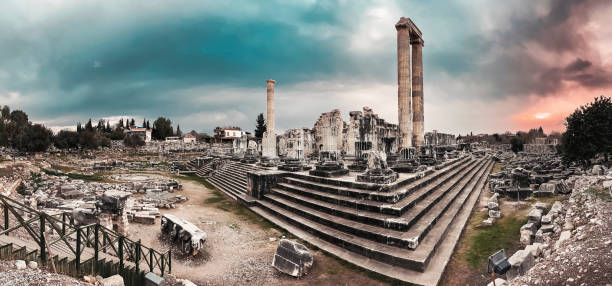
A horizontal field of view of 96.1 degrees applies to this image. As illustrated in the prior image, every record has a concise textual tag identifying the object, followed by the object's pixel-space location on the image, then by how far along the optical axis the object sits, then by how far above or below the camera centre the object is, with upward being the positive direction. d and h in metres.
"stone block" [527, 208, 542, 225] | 7.35 -1.97
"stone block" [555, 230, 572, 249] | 5.28 -1.83
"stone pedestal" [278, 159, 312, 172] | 12.52 -0.98
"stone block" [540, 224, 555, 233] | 6.58 -2.04
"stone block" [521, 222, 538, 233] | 6.82 -2.08
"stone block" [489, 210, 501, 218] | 8.57 -2.19
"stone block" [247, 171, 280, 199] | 11.34 -1.53
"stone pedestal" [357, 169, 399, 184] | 8.33 -0.99
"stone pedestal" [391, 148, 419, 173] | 11.32 -0.76
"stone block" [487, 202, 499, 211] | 9.29 -2.10
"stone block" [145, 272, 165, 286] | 4.46 -2.21
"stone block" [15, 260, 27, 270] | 3.39 -1.48
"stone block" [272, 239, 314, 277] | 5.53 -2.35
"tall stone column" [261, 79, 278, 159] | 21.84 +0.98
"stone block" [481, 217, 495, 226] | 8.02 -2.28
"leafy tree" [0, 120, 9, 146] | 34.88 +1.39
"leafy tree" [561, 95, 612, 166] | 16.59 +0.79
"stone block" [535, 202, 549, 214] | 8.74 -2.02
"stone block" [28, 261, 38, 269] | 3.56 -1.55
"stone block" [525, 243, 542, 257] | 5.49 -2.13
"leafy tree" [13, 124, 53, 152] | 33.09 +0.84
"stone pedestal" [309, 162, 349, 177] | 10.30 -0.96
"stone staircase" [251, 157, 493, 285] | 5.66 -2.04
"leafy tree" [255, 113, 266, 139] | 59.09 +4.18
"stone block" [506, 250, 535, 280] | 4.68 -2.09
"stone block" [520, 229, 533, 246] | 6.48 -2.21
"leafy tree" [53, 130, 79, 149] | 41.19 +0.90
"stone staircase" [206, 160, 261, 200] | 14.32 -2.09
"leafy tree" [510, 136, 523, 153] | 47.36 -0.15
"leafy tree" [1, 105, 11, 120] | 43.00 +5.34
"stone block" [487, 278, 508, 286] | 4.54 -2.34
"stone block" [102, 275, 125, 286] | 3.96 -1.98
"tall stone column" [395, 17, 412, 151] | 17.33 +3.99
